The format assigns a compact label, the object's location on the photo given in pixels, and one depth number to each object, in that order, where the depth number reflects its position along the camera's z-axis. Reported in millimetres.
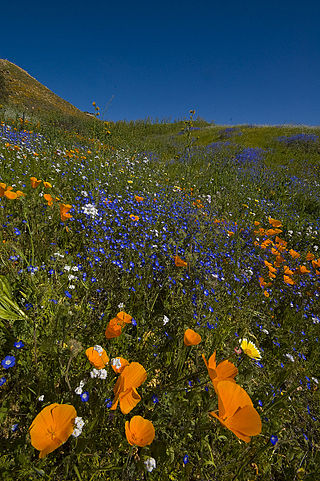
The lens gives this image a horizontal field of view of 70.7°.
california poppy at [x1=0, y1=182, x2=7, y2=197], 614
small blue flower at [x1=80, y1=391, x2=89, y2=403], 397
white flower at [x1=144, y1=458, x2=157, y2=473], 324
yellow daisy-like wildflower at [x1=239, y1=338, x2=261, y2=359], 487
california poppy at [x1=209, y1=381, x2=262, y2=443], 255
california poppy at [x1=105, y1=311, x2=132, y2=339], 379
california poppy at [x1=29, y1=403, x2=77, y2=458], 279
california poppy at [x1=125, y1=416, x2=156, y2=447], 302
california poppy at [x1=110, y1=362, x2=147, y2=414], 310
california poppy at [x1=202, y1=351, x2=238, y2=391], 283
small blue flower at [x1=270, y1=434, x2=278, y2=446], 443
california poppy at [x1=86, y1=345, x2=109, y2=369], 366
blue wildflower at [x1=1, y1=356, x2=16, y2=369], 426
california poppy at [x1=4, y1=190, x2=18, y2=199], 602
